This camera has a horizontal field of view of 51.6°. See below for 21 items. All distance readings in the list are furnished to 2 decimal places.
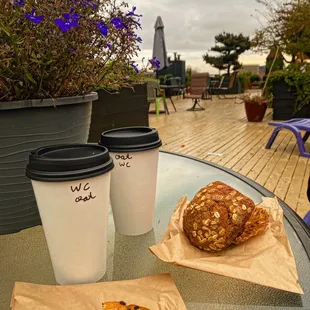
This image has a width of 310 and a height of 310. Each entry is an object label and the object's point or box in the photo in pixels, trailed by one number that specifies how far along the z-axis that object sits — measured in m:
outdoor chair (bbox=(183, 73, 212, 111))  9.97
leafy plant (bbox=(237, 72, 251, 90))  16.37
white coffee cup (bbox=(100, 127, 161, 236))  0.55
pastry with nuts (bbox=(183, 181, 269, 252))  0.50
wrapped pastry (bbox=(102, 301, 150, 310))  0.40
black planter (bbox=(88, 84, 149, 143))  3.87
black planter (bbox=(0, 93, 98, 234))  0.53
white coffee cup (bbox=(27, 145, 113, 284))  0.41
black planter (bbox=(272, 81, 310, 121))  6.05
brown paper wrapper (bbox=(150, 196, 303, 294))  0.46
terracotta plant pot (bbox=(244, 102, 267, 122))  6.23
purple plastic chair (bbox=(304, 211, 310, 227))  1.04
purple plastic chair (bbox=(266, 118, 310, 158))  3.51
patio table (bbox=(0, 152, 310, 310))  0.46
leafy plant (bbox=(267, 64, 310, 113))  5.81
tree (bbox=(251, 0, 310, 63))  6.64
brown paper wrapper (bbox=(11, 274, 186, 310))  0.42
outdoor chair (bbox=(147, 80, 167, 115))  7.35
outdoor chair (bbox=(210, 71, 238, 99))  13.38
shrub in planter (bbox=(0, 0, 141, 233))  0.50
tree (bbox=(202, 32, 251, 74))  20.48
